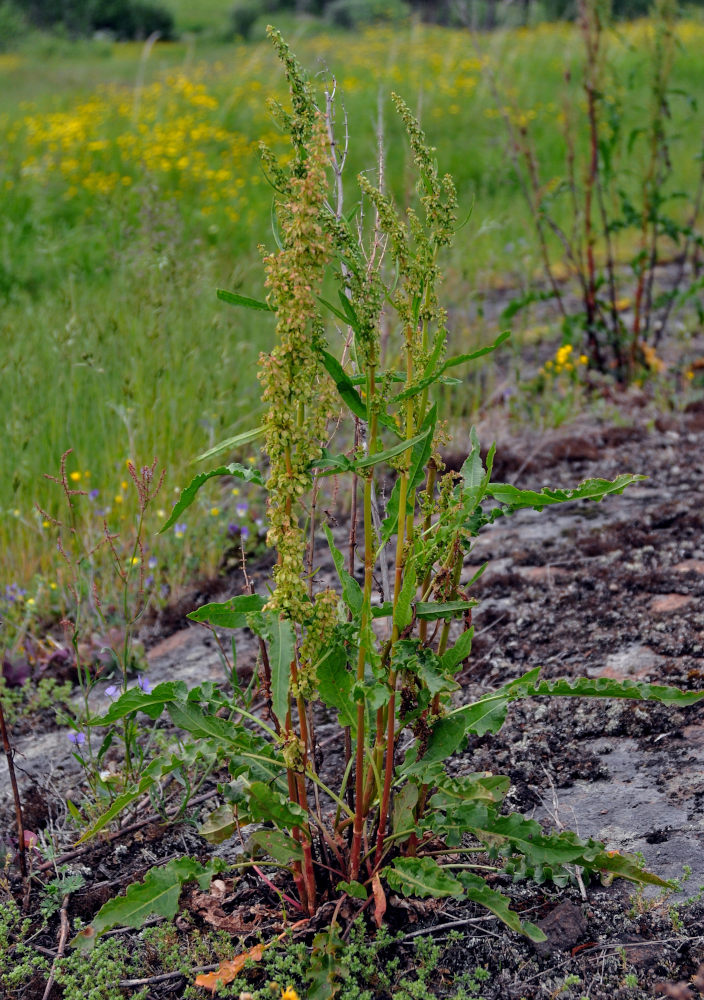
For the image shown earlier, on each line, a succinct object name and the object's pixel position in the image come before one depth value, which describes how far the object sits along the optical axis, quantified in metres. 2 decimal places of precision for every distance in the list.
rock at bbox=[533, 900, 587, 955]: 1.72
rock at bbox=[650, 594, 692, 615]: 2.77
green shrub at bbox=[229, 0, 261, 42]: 29.30
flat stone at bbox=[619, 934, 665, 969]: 1.65
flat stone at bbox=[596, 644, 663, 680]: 2.48
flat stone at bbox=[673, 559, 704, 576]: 2.98
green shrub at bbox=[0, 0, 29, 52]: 27.58
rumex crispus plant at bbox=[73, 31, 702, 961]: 1.53
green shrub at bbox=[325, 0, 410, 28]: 25.92
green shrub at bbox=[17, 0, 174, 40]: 30.47
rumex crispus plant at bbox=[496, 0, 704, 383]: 4.55
